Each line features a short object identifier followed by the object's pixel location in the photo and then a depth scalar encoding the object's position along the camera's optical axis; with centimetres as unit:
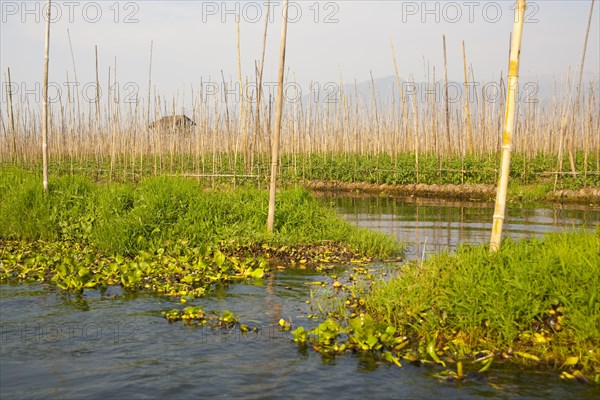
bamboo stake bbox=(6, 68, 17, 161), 1641
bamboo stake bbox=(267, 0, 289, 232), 851
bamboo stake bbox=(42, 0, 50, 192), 1015
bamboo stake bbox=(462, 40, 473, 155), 1912
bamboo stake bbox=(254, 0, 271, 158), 1050
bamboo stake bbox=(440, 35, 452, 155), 1884
